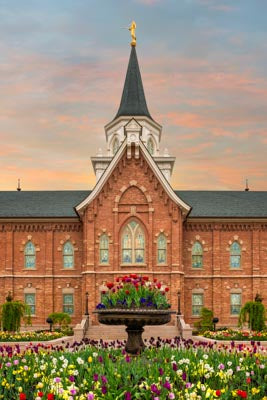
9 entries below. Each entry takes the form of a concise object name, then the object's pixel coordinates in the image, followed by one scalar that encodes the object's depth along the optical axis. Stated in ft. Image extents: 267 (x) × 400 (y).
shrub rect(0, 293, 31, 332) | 135.13
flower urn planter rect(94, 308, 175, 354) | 62.39
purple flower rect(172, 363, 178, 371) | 42.01
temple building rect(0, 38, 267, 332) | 147.33
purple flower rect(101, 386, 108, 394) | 38.09
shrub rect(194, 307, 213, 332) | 148.78
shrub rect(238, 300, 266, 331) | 139.03
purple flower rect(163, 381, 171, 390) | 37.59
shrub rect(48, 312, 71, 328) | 149.48
